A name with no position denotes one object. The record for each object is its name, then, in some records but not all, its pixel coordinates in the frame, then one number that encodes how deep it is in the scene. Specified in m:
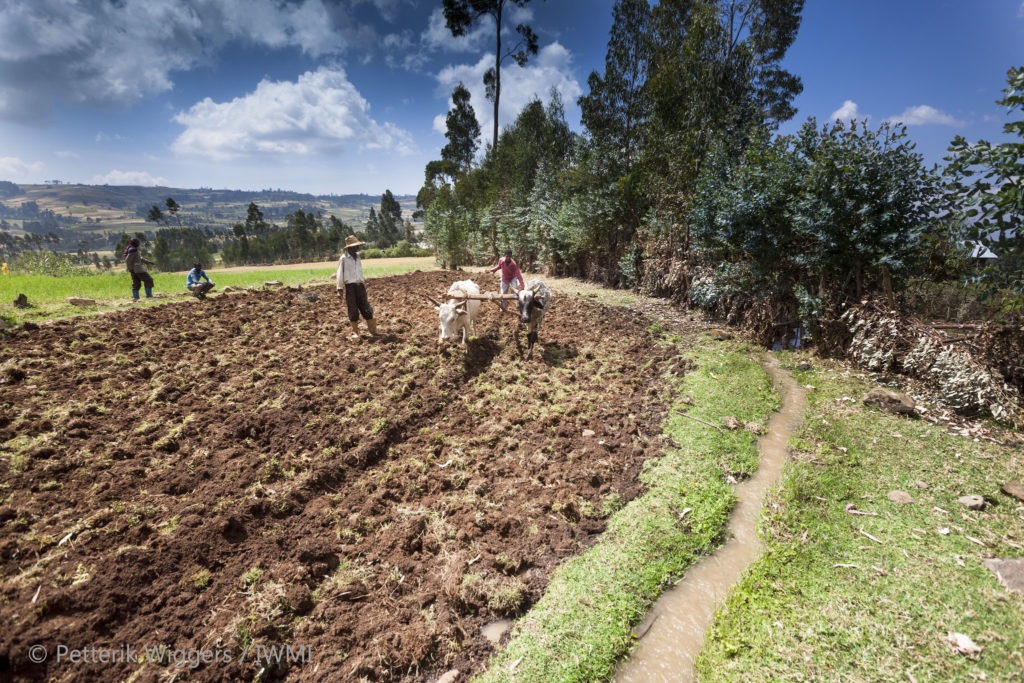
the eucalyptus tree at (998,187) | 3.38
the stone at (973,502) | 3.77
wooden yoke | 7.80
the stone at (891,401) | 5.62
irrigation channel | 2.70
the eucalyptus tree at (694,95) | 12.72
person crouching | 12.30
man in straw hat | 8.02
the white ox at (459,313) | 7.93
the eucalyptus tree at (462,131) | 37.97
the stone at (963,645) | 2.54
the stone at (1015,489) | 3.83
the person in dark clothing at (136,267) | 11.34
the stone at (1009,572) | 2.96
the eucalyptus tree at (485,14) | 26.00
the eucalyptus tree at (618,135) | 15.41
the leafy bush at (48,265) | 22.80
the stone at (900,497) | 3.94
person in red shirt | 9.24
